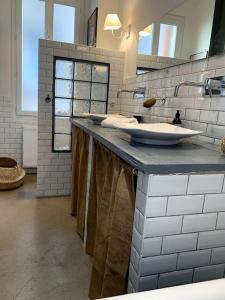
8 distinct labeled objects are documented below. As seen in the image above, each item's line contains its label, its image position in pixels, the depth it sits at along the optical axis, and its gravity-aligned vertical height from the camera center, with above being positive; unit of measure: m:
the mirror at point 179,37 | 1.41 +0.47
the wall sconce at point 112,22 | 2.40 +0.76
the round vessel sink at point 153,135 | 1.04 -0.13
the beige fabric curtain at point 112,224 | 1.05 -0.58
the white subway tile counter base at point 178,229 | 0.86 -0.46
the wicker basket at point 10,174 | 2.93 -0.98
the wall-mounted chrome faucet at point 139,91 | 2.18 +0.10
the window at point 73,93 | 2.57 +0.06
